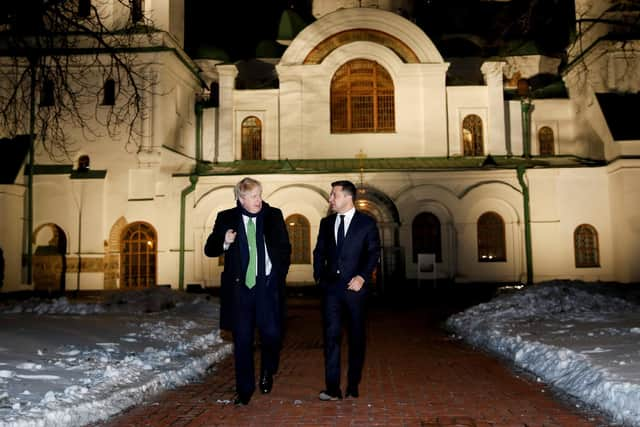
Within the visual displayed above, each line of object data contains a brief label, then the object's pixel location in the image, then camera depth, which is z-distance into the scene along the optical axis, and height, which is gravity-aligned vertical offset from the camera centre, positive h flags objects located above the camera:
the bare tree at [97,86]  25.67 +6.77
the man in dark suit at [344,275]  6.63 -0.16
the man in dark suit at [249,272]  6.54 -0.12
